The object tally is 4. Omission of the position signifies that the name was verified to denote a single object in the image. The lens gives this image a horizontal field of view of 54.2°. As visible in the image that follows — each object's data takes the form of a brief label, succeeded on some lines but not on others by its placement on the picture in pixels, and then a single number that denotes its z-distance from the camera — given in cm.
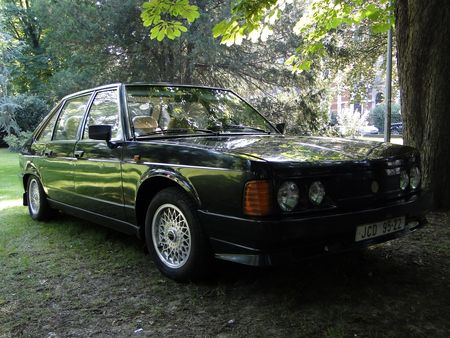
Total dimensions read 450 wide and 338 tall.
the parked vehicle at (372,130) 3820
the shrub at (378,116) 4303
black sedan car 284
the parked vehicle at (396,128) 3708
